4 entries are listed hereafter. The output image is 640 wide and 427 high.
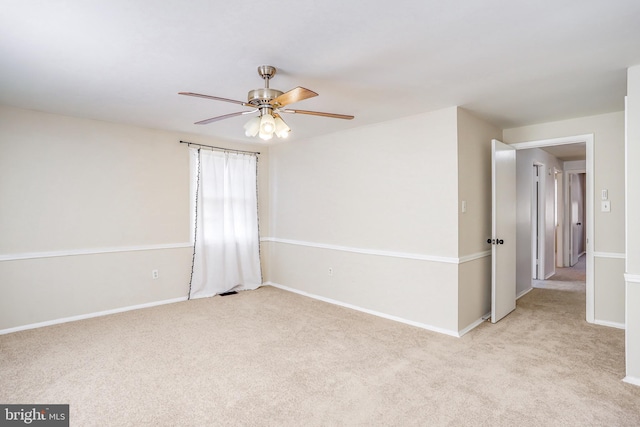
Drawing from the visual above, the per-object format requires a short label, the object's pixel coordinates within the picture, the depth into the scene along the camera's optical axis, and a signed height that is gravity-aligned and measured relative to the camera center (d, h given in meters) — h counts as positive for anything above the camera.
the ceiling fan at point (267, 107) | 2.39 +0.78
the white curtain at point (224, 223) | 4.86 -0.16
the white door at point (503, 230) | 3.75 -0.24
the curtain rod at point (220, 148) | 4.75 +0.99
